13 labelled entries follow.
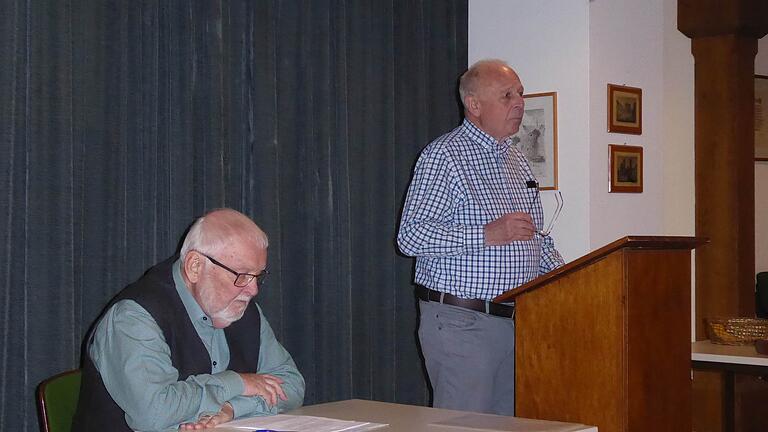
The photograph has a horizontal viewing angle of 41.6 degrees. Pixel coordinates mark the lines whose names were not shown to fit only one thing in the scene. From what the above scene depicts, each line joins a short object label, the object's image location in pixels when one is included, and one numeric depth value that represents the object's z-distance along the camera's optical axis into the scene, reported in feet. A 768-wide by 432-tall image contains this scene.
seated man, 8.02
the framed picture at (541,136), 16.16
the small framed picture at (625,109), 16.19
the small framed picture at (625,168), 16.19
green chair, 8.39
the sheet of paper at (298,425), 7.74
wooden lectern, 9.47
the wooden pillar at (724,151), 21.80
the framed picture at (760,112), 25.43
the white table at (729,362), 13.56
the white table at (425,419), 7.75
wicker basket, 15.01
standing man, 11.51
